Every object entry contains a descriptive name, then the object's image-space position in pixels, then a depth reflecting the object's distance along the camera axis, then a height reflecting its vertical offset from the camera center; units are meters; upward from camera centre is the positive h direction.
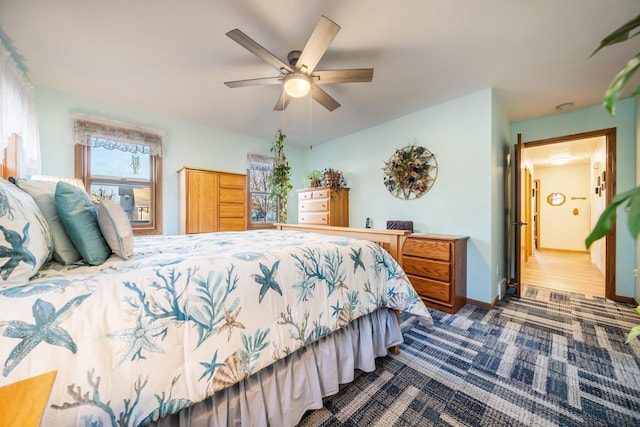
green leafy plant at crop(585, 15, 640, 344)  0.36 +0.02
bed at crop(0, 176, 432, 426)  0.68 -0.45
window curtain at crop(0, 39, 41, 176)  1.92 +0.94
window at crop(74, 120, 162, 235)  2.97 +0.62
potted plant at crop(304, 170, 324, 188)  4.21 +0.62
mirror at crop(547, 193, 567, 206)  6.46 +0.38
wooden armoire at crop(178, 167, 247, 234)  3.34 +0.19
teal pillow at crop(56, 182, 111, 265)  1.01 -0.05
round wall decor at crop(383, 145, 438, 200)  3.21 +0.59
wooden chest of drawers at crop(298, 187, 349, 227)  3.95 +0.12
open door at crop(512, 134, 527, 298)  3.02 +0.03
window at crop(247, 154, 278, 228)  4.46 +0.45
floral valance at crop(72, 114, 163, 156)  2.87 +1.02
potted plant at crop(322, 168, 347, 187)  3.98 +0.59
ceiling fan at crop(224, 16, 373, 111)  1.55 +1.15
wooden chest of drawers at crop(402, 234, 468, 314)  2.58 -0.66
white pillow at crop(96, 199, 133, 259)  1.09 -0.08
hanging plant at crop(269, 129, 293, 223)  3.14 +0.46
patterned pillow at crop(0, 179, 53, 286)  0.74 -0.09
